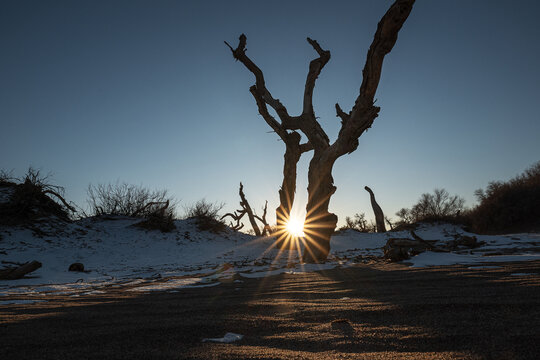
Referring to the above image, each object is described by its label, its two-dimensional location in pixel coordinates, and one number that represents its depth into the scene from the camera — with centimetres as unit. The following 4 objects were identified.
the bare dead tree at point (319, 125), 702
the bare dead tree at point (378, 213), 1830
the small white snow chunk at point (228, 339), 161
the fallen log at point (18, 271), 629
